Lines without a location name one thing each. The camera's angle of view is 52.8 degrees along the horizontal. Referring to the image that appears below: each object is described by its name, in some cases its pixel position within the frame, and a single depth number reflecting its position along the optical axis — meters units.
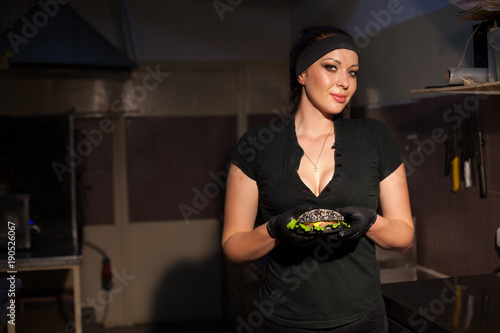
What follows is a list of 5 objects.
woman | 1.09
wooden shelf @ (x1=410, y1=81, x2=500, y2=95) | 1.37
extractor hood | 2.69
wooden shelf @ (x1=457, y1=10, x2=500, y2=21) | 1.48
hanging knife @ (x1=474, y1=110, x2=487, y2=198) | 1.72
